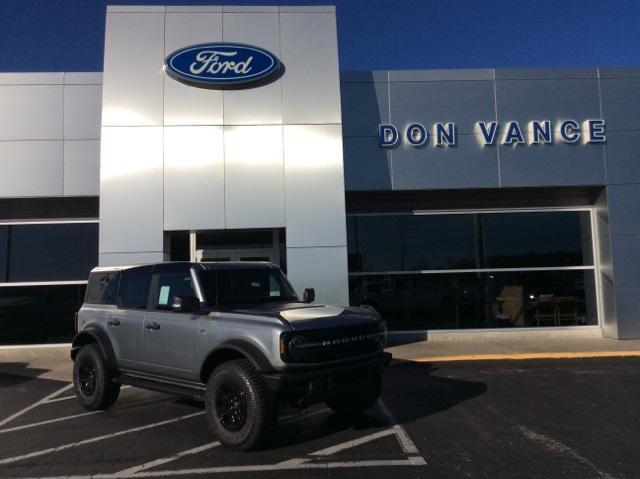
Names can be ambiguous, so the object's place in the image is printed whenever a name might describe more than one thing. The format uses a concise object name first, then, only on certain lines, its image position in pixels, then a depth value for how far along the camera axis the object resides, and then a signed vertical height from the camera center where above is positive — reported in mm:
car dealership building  11977 +2428
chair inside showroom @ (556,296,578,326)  14578 -1018
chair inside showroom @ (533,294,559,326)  14562 -1034
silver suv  5332 -719
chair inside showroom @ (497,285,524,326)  14562 -735
